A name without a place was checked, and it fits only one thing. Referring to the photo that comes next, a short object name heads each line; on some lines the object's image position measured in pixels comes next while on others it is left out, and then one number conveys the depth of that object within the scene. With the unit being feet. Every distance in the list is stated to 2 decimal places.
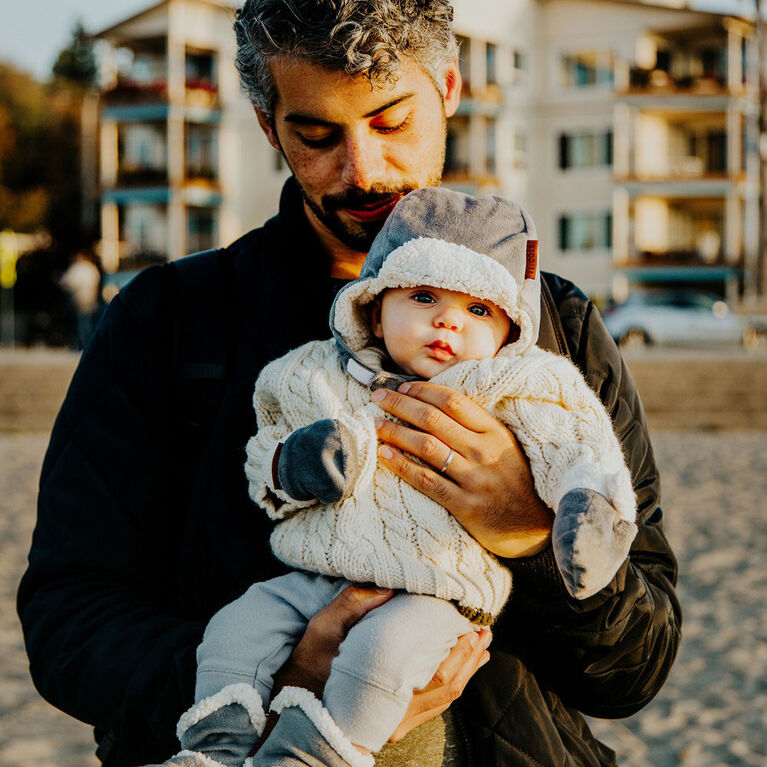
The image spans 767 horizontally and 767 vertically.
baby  5.97
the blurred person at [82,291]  77.99
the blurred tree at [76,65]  220.84
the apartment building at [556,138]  135.13
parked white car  101.65
